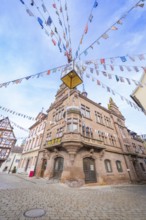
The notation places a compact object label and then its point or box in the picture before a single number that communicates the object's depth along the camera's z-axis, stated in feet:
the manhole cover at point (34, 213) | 12.25
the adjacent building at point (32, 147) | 61.21
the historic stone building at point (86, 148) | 36.77
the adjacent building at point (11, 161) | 96.45
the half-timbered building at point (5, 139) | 104.73
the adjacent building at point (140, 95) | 28.84
